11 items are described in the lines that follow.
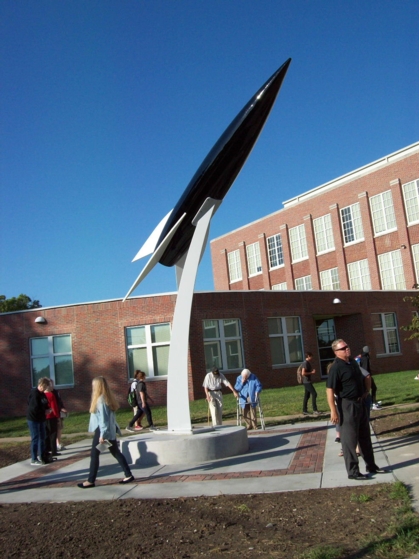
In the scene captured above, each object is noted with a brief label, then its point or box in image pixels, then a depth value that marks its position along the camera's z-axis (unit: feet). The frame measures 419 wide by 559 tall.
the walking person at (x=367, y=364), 41.63
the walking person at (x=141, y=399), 47.01
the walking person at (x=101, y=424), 25.16
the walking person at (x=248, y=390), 40.76
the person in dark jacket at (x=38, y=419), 33.65
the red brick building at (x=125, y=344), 76.69
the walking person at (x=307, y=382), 47.83
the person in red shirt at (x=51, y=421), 36.12
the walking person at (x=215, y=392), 41.34
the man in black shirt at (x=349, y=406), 23.35
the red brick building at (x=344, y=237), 115.14
